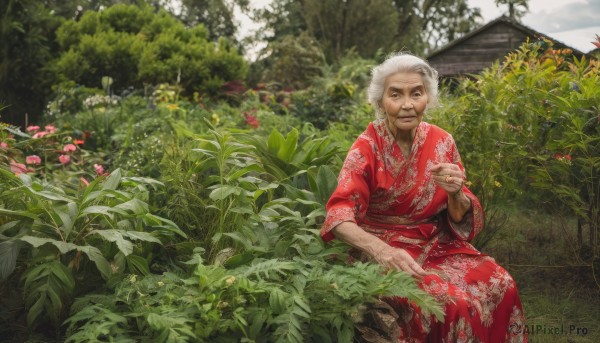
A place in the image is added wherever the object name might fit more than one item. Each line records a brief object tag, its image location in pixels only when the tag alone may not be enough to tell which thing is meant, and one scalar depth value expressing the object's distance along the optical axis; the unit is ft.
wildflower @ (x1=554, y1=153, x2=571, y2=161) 12.72
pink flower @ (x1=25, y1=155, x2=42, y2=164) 14.92
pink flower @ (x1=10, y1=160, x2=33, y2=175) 12.16
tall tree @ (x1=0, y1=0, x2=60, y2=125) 28.27
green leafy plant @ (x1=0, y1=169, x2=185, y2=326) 8.57
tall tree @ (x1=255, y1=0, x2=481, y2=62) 75.25
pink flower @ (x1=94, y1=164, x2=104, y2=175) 15.49
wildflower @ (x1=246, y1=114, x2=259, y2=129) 23.10
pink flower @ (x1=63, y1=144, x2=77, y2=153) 17.29
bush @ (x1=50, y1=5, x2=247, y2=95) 37.45
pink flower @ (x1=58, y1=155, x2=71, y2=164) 17.44
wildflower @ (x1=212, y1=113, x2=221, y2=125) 22.00
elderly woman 9.59
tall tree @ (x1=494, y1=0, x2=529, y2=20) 106.52
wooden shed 54.80
